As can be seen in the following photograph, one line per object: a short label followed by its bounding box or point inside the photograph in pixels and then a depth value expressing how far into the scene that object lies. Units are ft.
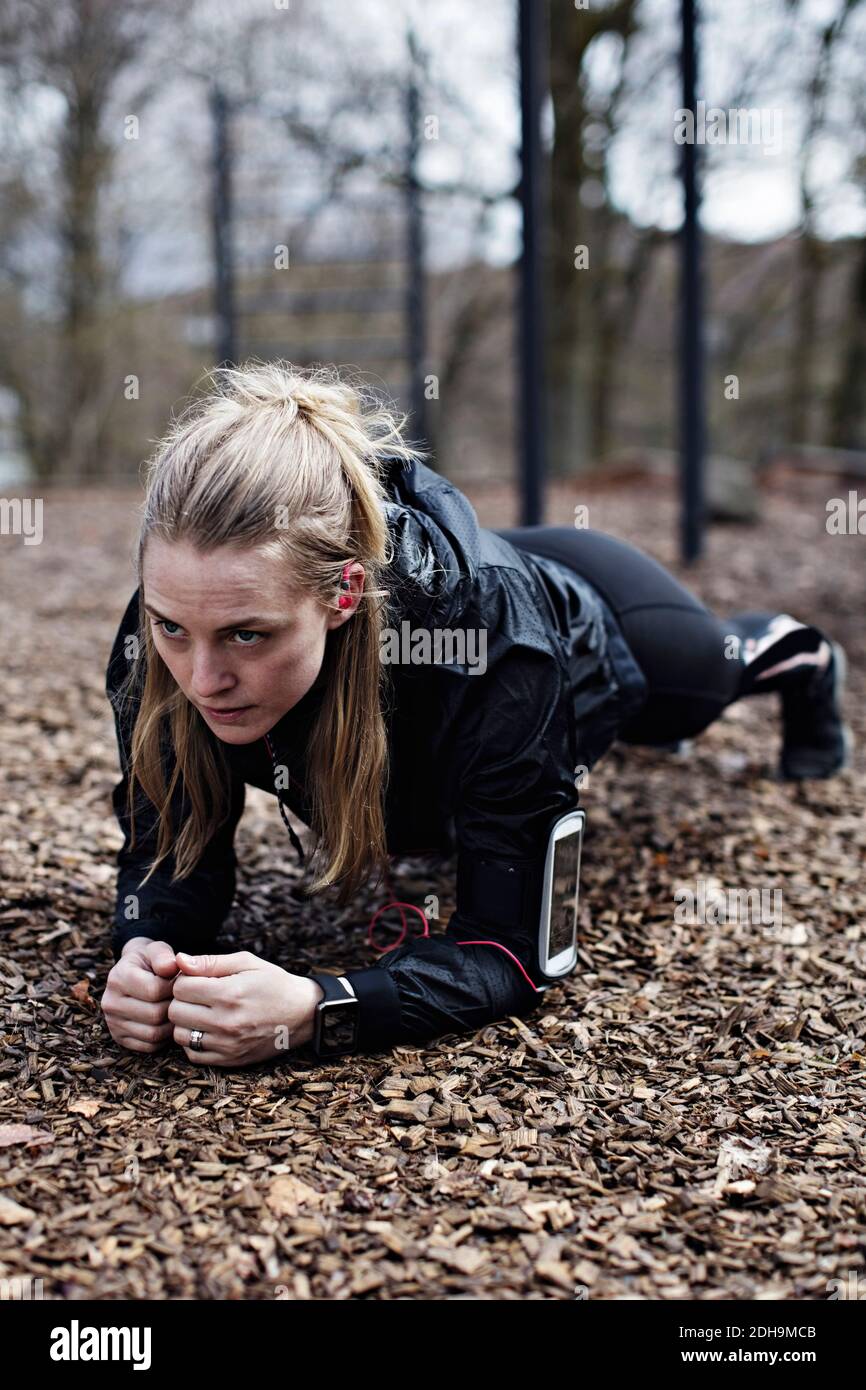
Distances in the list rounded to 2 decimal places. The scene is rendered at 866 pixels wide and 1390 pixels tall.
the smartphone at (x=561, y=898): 6.50
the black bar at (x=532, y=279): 14.88
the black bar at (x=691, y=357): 18.76
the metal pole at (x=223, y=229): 26.68
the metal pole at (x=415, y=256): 26.71
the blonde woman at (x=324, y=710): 5.58
